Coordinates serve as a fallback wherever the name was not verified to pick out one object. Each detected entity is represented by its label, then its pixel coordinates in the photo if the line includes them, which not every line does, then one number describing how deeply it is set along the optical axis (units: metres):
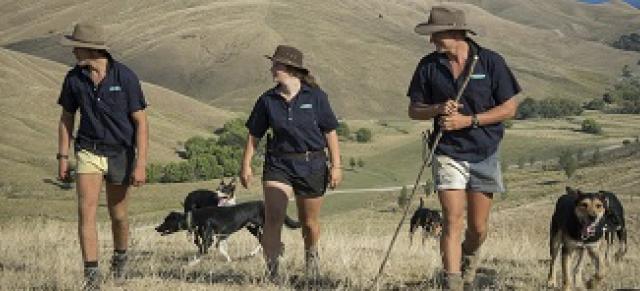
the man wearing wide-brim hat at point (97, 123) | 7.61
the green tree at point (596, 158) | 58.52
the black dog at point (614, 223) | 9.32
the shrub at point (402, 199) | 46.09
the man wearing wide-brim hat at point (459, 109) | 6.94
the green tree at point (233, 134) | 87.56
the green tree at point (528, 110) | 135.00
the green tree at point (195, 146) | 77.23
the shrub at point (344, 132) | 95.74
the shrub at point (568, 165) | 50.88
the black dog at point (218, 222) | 11.26
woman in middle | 7.93
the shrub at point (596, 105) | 138.74
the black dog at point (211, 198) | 14.27
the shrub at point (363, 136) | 95.25
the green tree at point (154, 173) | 65.64
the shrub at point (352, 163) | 78.11
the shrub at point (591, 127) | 98.25
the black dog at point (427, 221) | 17.83
